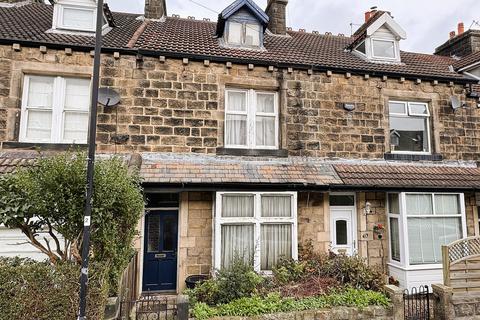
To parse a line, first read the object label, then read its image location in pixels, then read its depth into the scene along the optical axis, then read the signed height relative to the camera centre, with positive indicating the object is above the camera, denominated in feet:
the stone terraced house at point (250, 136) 25.79 +6.45
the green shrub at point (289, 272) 23.11 -5.44
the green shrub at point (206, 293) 20.63 -6.32
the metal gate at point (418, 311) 21.00 -7.88
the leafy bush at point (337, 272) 22.99 -5.41
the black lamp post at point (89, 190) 13.44 +0.53
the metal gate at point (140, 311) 18.29 -7.33
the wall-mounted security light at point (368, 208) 28.84 -0.49
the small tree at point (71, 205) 14.73 -0.14
